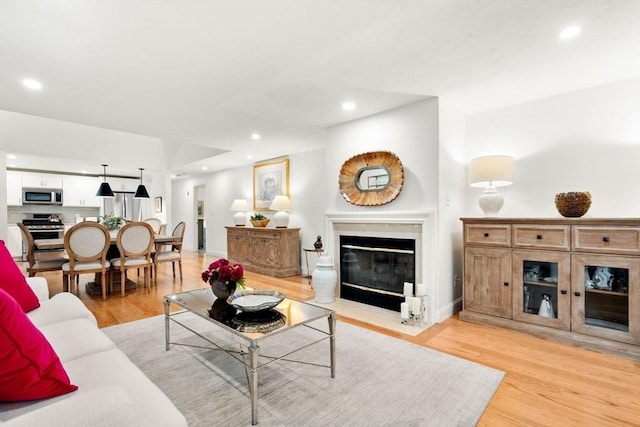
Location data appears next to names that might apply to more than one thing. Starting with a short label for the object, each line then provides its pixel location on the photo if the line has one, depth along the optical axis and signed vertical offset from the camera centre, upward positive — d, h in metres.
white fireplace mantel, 3.24 -0.22
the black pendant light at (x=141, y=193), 7.30 +0.47
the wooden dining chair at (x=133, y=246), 4.31 -0.48
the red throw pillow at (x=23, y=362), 0.94 -0.47
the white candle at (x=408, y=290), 3.28 -0.85
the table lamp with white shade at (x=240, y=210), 6.78 +0.04
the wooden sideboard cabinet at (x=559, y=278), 2.48 -0.64
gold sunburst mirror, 3.54 +0.38
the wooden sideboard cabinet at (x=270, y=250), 5.50 -0.73
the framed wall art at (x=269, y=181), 6.29 +0.63
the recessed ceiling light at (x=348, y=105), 3.38 +1.16
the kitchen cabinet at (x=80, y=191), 8.33 +0.61
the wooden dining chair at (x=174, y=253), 5.00 -0.68
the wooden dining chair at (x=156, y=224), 6.74 -0.24
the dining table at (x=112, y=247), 4.22 -0.52
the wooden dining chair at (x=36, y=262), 4.06 -0.65
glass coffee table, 1.65 -0.68
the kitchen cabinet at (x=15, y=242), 7.31 -0.64
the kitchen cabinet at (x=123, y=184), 9.12 +0.88
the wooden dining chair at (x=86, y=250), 3.88 -0.46
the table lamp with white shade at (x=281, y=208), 5.80 +0.06
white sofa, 0.81 -0.64
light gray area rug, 1.72 -1.13
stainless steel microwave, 7.64 +0.46
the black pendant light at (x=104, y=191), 6.39 +0.46
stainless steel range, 7.69 -0.30
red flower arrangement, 2.21 -0.45
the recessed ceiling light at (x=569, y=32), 2.04 +1.17
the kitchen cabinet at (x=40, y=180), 7.70 +0.87
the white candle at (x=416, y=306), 3.16 -0.98
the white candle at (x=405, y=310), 3.16 -1.03
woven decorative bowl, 2.74 +0.04
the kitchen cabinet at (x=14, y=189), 7.45 +0.62
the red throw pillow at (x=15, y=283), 1.90 -0.43
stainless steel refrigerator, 8.98 +0.22
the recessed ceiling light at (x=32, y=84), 2.82 +1.21
